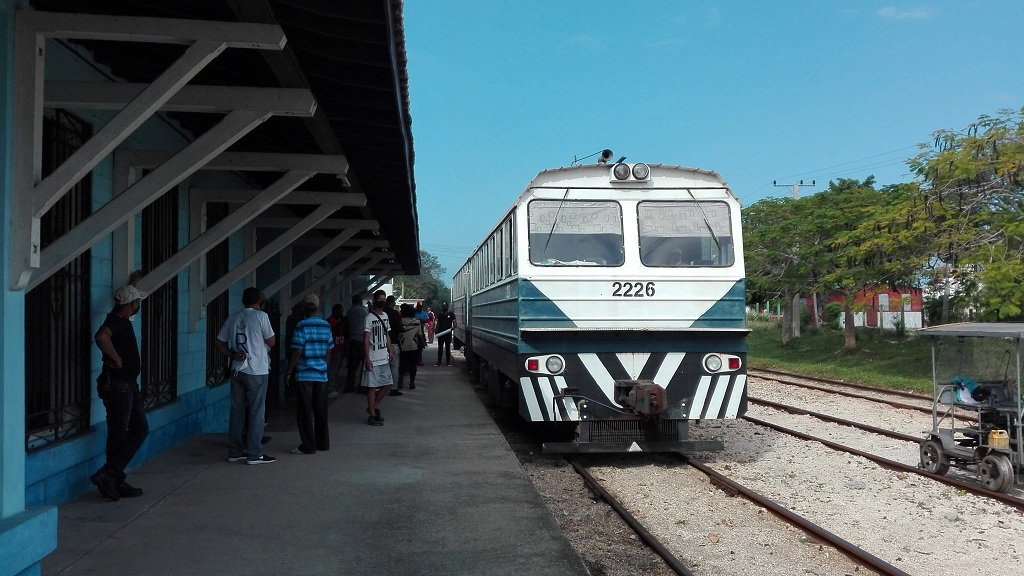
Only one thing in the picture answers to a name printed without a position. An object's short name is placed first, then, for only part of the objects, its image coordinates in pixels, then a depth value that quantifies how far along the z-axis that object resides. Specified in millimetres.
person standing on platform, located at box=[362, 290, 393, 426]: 10414
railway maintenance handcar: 7789
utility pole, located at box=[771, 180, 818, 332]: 35894
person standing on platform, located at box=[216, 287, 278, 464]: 7723
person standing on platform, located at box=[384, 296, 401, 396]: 13945
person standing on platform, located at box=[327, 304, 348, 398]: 14593
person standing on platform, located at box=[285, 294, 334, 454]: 8477
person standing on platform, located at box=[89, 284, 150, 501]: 6105
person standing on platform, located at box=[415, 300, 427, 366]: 20162
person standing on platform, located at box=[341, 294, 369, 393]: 14086
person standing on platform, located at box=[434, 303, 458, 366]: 23422
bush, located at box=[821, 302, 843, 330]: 41875
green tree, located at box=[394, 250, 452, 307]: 72806
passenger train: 8695
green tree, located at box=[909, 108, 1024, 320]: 16812
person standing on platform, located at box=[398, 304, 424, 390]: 15234
